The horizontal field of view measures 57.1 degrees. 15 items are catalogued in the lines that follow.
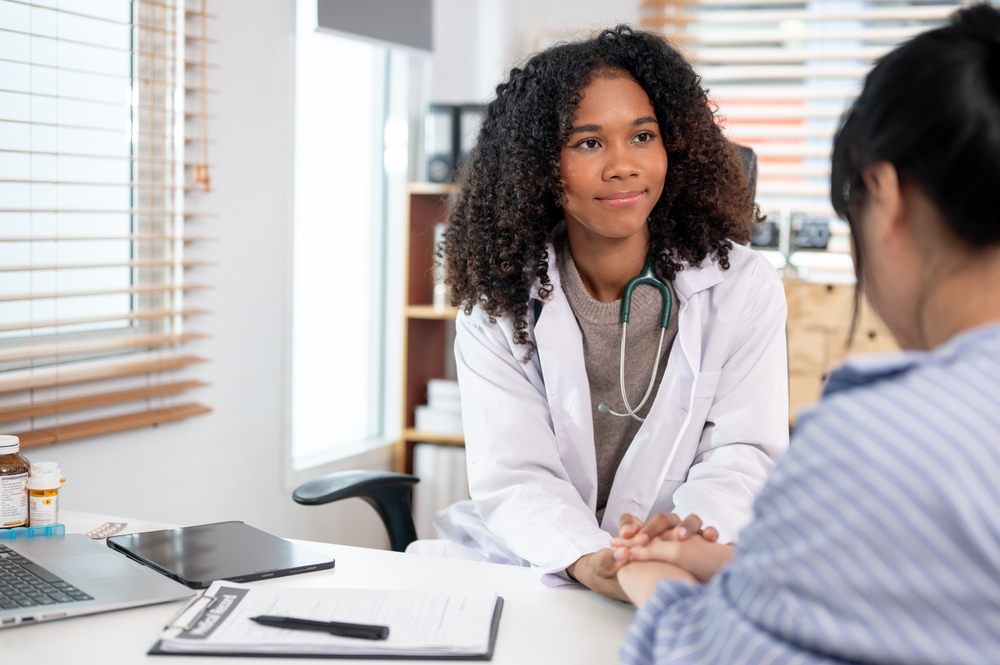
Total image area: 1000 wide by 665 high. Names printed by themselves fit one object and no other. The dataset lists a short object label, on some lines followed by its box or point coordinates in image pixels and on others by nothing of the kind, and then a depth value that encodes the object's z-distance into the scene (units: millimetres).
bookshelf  3156
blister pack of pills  1414
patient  655
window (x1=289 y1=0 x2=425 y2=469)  2854
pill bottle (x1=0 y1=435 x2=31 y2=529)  1340
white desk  1003
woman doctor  1585
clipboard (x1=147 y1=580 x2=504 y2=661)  988
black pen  1007
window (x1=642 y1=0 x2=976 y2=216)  3283
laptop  1081
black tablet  1221
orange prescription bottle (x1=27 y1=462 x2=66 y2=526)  1367
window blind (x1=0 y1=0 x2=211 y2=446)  1931
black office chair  1771
